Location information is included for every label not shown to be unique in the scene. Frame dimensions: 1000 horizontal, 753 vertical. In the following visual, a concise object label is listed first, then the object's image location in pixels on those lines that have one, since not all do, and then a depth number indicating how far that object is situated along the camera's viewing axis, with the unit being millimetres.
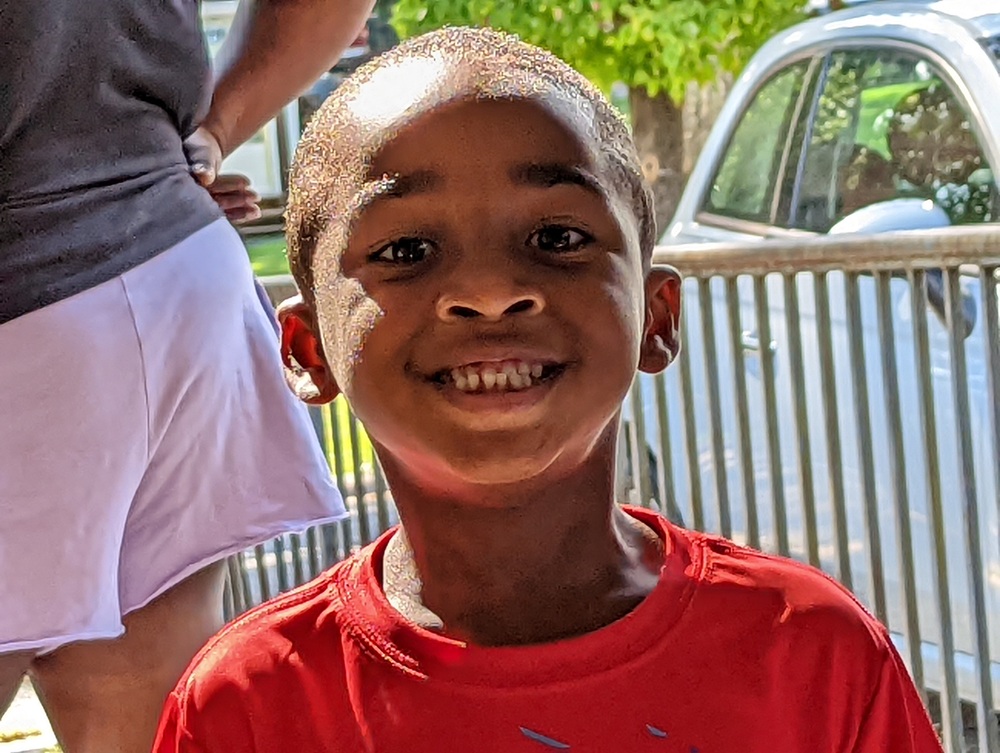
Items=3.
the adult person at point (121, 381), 1729
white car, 3119
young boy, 1107
